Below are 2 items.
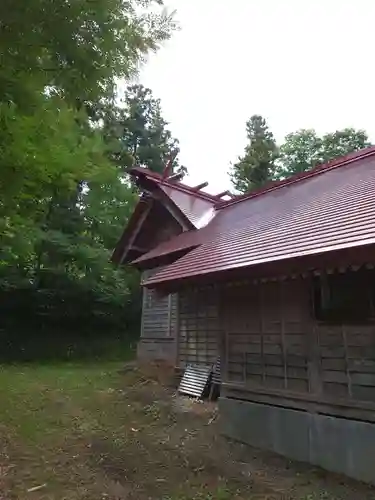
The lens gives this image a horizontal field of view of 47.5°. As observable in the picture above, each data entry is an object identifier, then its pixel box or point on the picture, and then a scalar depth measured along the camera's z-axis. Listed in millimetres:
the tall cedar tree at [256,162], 23750
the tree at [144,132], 23219
